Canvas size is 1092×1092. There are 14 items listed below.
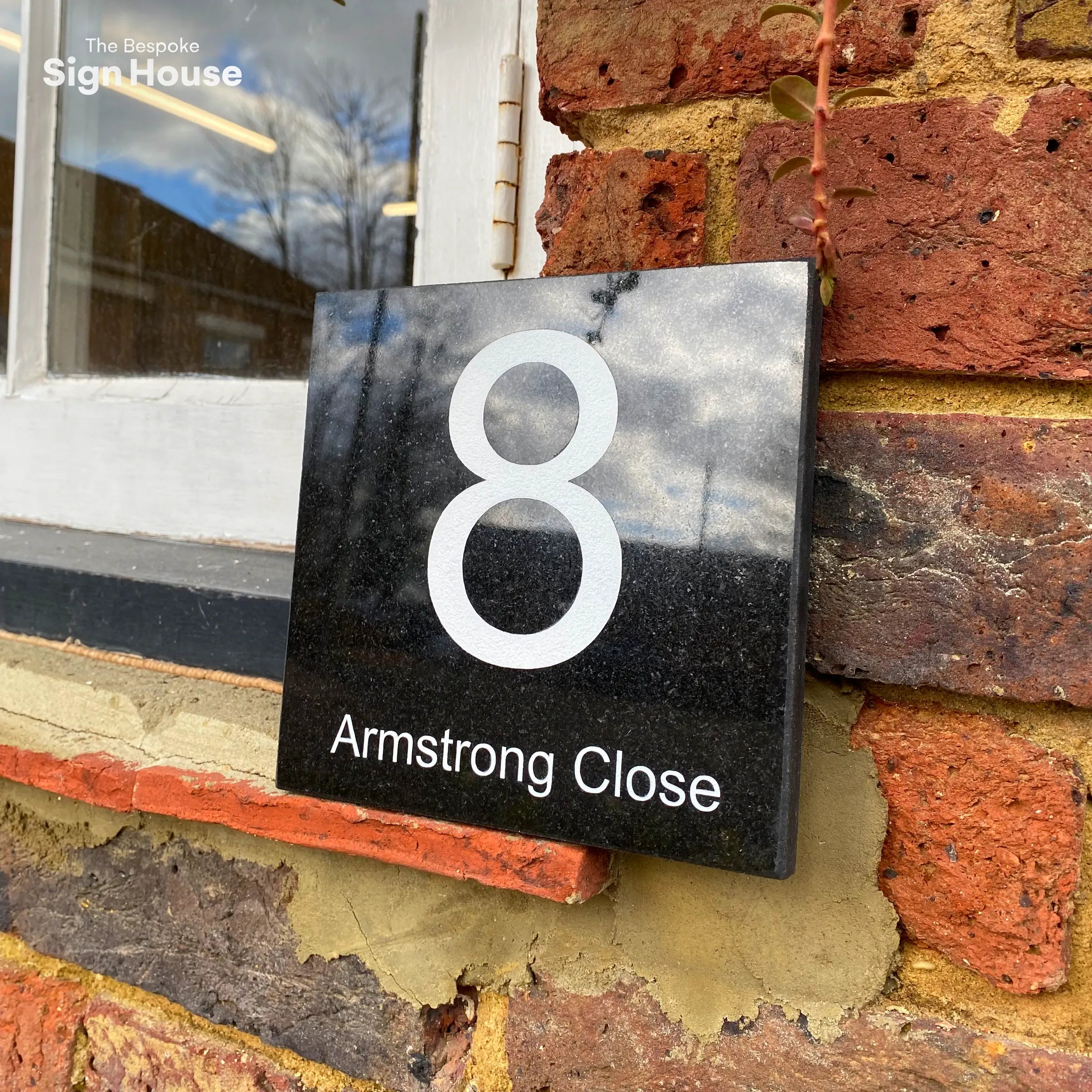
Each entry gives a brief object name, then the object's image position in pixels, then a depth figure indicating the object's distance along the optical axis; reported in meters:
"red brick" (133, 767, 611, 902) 0.29
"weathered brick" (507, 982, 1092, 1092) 0.26
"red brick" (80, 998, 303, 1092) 0.35
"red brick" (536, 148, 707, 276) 0.29
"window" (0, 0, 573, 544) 0.44
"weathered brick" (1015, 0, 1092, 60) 0.26
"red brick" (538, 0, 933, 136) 0.28
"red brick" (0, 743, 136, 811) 0.37
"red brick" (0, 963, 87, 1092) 0.40
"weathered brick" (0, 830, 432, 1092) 0.34
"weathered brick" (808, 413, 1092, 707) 0.26
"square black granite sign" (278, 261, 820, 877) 0.26
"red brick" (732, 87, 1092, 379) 0.26
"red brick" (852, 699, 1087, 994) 0.26
